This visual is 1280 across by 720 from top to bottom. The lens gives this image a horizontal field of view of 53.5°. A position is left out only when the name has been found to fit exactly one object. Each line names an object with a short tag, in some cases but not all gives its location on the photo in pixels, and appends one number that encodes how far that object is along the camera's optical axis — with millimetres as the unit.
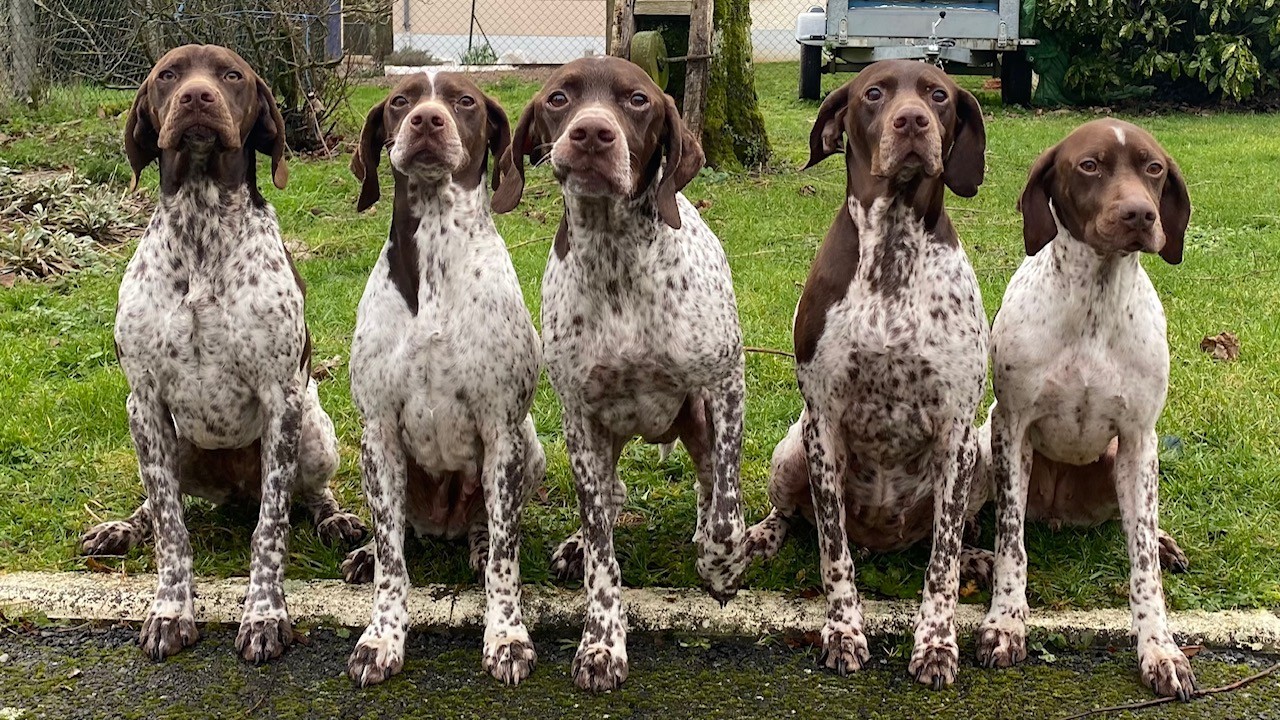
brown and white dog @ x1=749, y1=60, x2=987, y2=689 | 3350
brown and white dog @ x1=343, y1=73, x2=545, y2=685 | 3461
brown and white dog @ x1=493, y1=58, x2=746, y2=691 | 3303
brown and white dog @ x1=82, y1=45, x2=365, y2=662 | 3521
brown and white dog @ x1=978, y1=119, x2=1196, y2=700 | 3289
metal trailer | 13039
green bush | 13039
